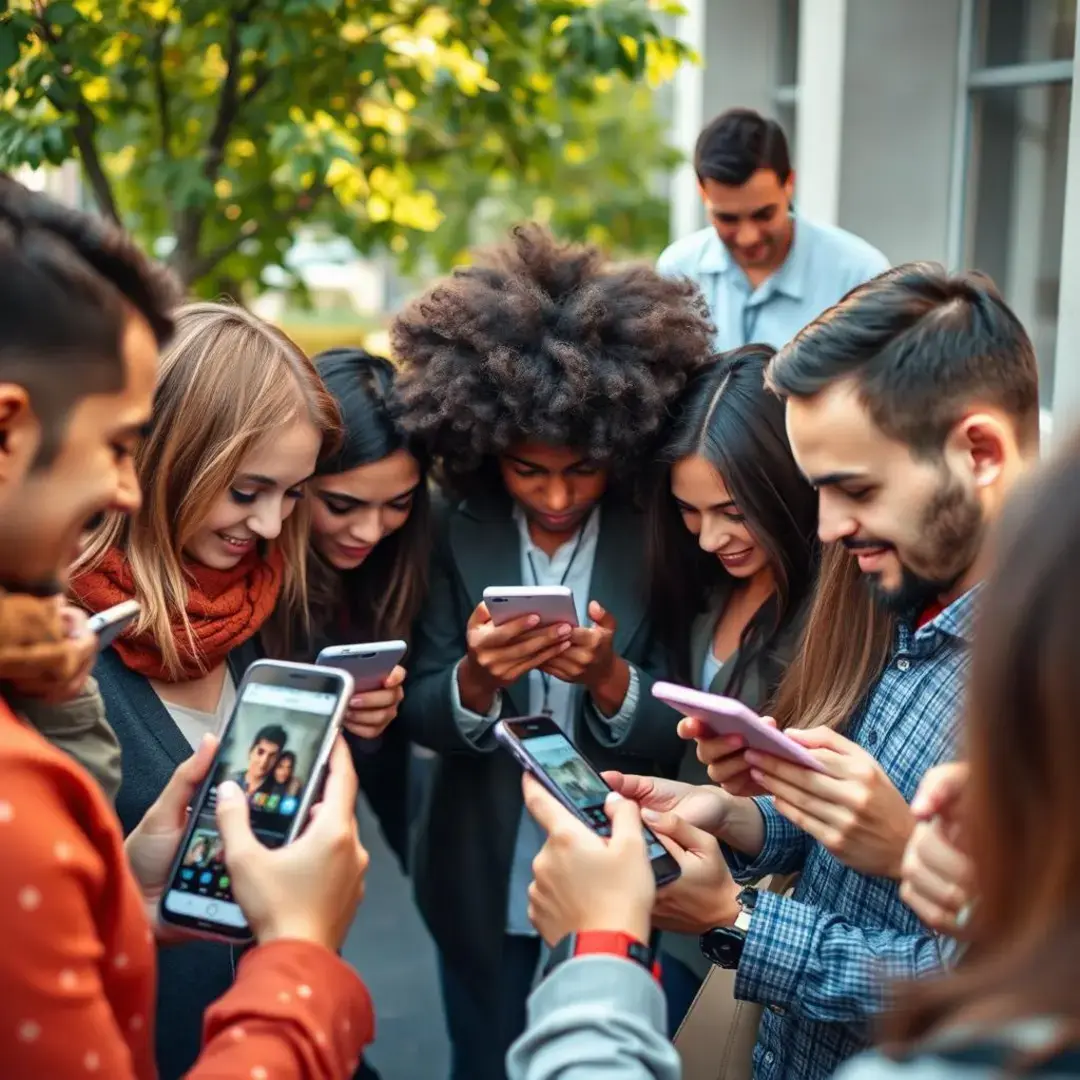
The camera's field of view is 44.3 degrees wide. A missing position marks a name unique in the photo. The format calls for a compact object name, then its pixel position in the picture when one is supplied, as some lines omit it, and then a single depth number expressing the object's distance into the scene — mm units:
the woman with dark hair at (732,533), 2775
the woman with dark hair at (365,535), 2898
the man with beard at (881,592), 1899
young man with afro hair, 2875
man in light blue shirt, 4875
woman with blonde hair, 2289
